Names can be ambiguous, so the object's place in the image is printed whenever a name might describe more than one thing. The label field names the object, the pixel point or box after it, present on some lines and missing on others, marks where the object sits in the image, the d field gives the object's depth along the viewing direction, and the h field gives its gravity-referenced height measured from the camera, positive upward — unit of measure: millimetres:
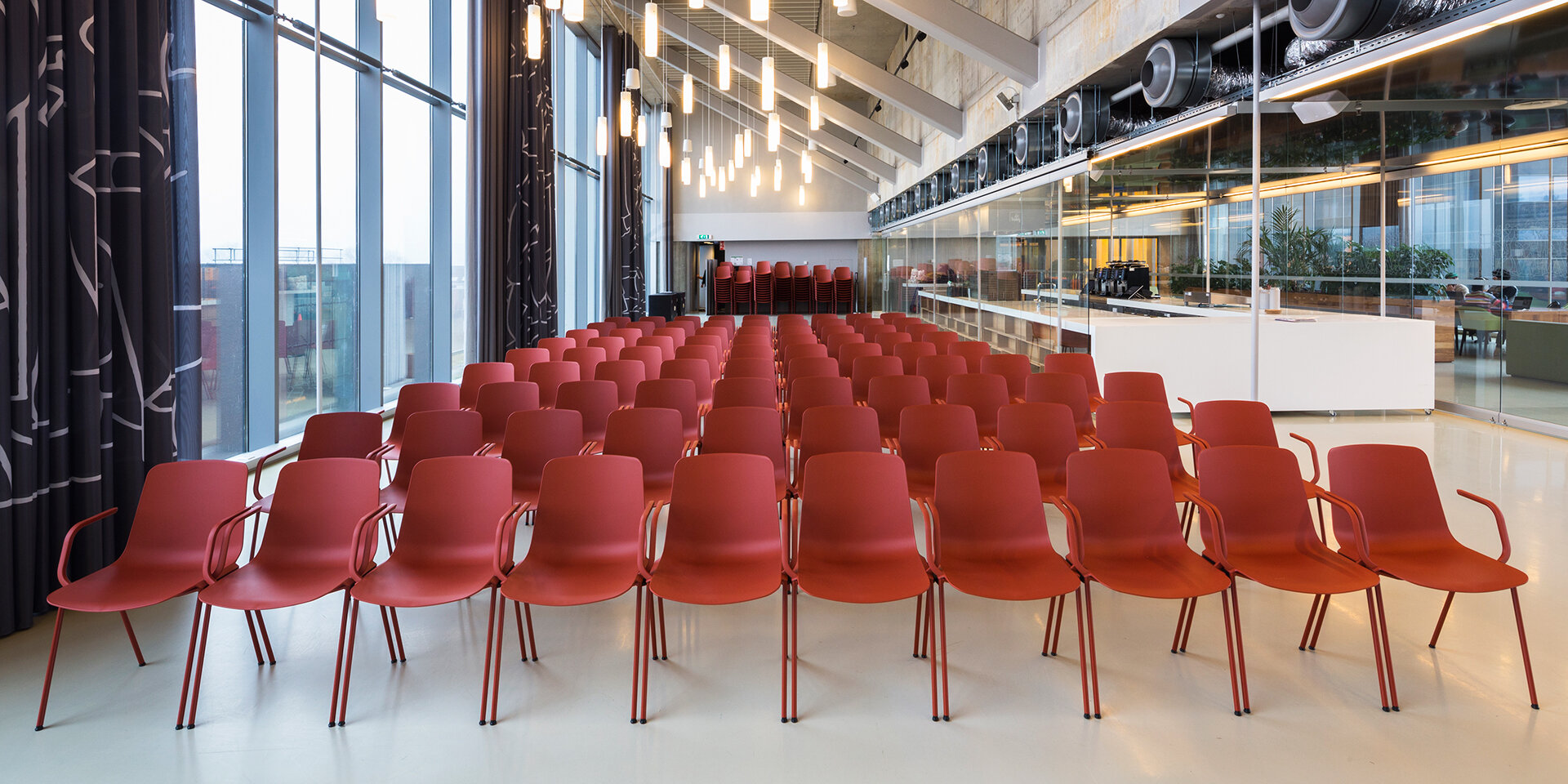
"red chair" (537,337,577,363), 8234 +160
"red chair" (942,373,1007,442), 5914 -196
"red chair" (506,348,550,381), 7321 +30
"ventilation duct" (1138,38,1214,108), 7480 +2383
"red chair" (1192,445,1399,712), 3322 -586
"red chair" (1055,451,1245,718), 3367 -584
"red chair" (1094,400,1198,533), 4711 -344
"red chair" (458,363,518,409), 6411 -91
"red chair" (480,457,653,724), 3352 -602
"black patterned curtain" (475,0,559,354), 10219 +2079
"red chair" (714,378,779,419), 5680 -187
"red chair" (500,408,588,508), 4605 -395
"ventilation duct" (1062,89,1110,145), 9070 +2448
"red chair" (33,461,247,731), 3082 -632
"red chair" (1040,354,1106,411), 6883 -22
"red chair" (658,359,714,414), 6918 -71
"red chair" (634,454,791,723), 3439 -594
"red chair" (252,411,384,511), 4551 -362
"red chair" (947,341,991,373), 7995 +111
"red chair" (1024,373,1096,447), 5836 -173
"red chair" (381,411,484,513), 4598 -370
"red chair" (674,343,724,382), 8188 +82
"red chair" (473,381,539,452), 5633 -249
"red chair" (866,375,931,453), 5898 -207
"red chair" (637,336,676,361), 8773 +182
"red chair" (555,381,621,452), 5855 -240
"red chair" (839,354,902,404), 6926 -53
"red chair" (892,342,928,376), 8010 +98
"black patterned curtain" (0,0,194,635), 3617 +364
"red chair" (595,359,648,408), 6781 -90
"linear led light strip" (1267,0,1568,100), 5235 +1961
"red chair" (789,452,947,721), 3439 -589
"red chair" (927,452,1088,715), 3445 -585
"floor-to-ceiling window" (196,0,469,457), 6508 +1327
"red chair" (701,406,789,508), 4641 -350
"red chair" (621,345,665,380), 7898 +66
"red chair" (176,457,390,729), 3209 -611
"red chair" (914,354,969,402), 7004 -47
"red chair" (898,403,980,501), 4695 -362
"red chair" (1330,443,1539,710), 3316 -584
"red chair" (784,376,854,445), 5797 -202
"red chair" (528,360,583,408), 6684 -87
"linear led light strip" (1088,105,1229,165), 7443 +2025
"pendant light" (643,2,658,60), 5953 +2150
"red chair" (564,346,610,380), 7662 +45
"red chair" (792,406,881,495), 4668 -352
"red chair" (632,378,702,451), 5781 -216
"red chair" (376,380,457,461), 5543 -228
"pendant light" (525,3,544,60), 6507 +2376
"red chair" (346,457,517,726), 3318 -591
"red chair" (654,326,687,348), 9969 +311
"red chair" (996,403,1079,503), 4707 -356
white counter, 8562 +41
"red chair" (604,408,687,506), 4660 -389
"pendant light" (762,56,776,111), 7707 +2336
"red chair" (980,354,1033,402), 6732 -42
